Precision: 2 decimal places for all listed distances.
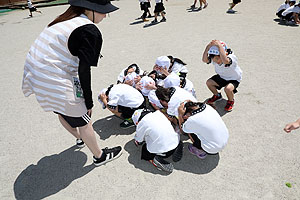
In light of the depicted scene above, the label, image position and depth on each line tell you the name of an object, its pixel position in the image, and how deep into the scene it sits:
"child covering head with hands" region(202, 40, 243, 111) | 2.71
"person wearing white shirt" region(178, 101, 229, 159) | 2.09
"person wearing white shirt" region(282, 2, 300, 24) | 5.80
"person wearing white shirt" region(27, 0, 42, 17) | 10.72
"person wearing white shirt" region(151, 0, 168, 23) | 7.14
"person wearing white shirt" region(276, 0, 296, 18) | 6.13
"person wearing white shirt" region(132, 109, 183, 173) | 2.19
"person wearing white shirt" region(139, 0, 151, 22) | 7.66
